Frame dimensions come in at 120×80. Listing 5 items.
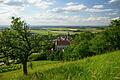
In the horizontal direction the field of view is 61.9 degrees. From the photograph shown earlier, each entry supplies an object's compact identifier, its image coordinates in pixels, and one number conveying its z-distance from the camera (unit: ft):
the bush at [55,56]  123.60
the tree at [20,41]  50.39
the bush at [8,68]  96.97
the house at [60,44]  212.39
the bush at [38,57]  128.64
